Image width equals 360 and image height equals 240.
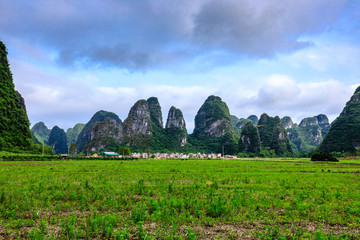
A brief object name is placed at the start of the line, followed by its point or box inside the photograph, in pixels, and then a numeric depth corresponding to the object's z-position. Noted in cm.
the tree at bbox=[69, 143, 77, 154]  13550
